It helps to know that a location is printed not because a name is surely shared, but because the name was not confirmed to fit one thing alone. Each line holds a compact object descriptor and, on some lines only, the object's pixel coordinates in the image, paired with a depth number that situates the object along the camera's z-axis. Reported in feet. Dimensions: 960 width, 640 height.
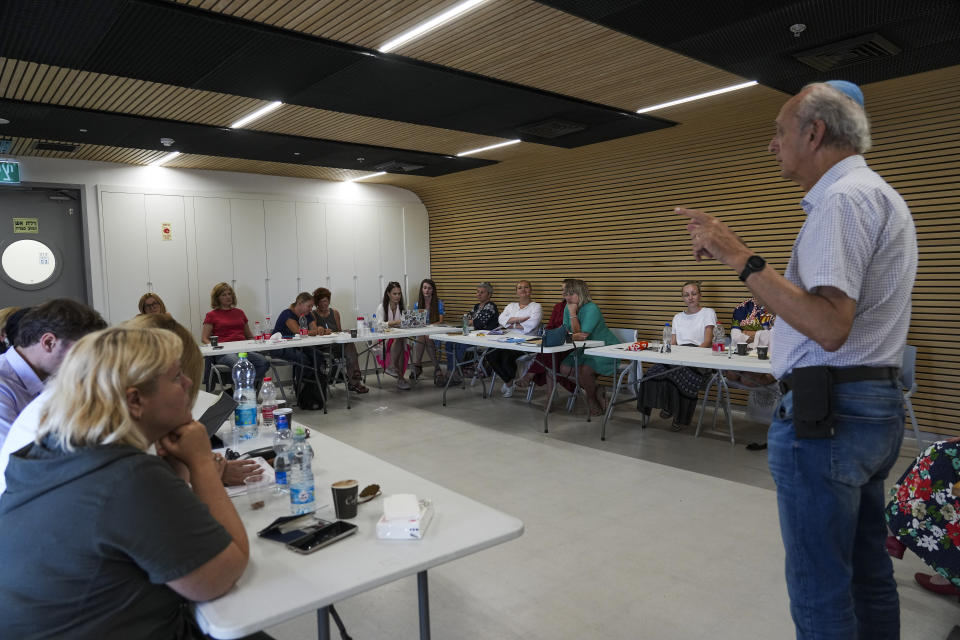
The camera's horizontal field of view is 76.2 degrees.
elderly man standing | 4.59
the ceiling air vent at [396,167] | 25.05
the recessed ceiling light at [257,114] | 16.70
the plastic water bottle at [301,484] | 6.12
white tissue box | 5.38
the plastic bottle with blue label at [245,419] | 9.06
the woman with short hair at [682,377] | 17.80
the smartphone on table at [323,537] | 5.26
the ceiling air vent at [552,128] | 18.70
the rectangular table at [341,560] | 4.35
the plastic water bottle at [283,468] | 6.69
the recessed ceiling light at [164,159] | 23.00
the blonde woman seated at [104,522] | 3.95
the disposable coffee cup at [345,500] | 5.86
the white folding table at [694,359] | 14.49
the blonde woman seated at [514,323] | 23.66
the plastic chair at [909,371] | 14.75
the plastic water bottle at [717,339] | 16.42
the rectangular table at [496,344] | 19.22
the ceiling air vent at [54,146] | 20.62
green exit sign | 19.94
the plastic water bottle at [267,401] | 9.50
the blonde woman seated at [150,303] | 21.89
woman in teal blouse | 20.74
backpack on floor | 23.21
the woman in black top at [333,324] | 25.68
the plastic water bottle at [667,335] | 17.25
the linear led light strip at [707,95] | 15.82
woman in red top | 23.91
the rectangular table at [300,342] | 20.59
